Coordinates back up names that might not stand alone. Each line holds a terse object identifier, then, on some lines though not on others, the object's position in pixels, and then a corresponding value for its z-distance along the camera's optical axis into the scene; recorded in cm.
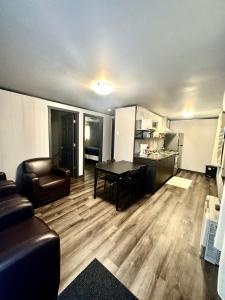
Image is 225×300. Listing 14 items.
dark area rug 125
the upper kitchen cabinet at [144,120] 376
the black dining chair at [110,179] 321
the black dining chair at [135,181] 292
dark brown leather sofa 94
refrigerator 550
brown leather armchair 264
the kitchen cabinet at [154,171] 346
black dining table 270
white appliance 163
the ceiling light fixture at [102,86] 224
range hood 505
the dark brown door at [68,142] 441
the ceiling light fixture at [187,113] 462
